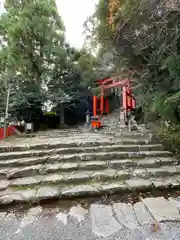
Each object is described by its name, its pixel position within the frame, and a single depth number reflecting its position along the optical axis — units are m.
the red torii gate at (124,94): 6.74
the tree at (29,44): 8.55
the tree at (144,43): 3.67
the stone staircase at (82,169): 2.16
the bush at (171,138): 3.42
